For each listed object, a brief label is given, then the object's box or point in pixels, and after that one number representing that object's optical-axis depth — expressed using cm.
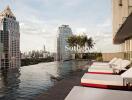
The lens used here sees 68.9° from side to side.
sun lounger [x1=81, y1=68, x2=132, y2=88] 165
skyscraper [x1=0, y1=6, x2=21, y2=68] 4790
